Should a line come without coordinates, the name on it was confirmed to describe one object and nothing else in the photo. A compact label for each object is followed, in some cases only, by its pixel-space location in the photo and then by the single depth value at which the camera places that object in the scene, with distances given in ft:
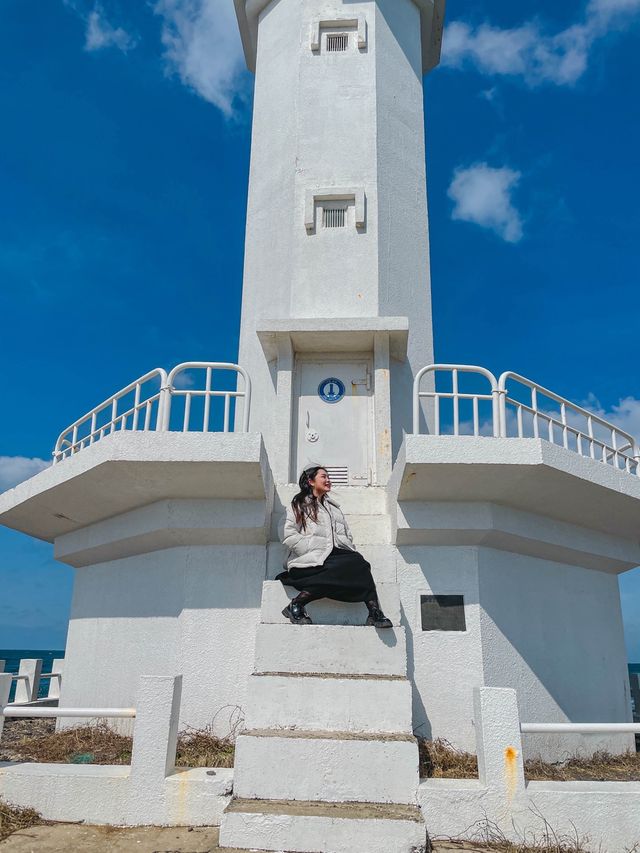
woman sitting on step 19.97
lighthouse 17.15
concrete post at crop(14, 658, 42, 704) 35.42
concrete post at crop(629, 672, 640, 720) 34.86
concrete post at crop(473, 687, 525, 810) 15.52
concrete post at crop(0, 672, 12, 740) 17.75
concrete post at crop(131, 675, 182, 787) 16.06
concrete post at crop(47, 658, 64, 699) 38.25
